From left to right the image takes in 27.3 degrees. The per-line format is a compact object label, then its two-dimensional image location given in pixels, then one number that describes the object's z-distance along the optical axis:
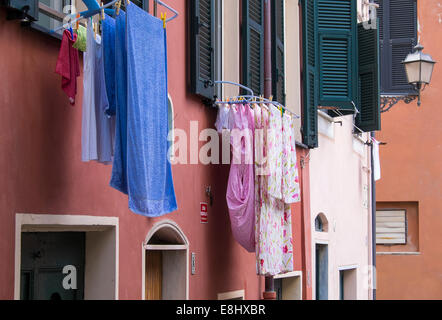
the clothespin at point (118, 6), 6.36
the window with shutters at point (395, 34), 21.19
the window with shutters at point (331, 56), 13.25
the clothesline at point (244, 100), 9.20
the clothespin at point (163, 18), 6.86
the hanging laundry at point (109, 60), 6.30
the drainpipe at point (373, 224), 18.58
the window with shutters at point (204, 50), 8.80
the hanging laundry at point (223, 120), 9.14
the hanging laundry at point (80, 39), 6.31
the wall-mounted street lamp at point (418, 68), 17.22
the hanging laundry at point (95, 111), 6.19
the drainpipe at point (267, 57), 10.26
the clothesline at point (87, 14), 6.13
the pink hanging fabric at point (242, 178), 9.09
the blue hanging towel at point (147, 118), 6.18
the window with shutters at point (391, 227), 21.16
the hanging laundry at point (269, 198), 9.10
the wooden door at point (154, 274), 8.30
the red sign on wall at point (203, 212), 8.98
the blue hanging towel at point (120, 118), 6.16
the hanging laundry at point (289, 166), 9.47
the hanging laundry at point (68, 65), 6.05
